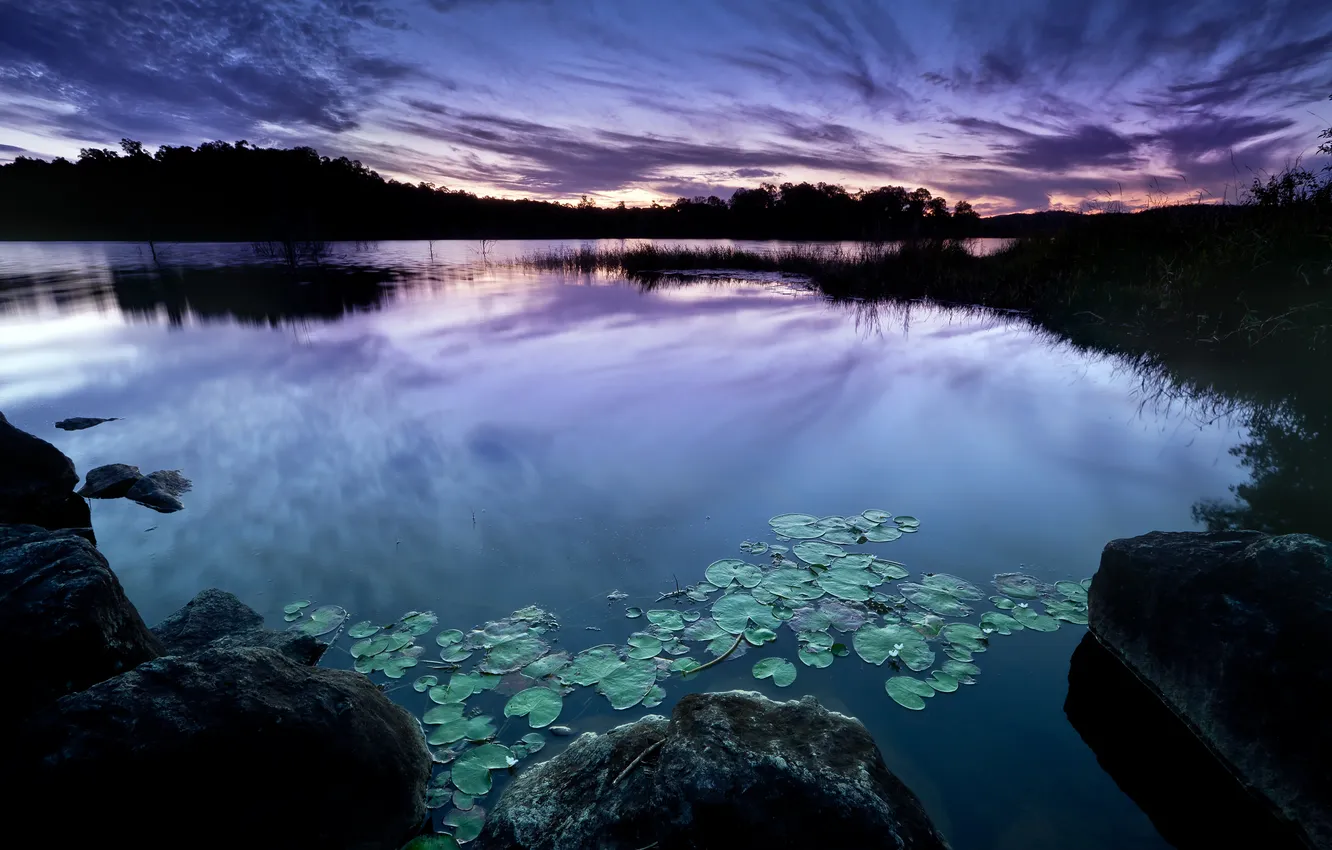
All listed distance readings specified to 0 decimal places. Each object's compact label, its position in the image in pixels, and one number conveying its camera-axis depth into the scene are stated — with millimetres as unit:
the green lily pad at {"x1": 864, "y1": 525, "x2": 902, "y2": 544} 4168
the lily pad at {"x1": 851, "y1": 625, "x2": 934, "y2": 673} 2969
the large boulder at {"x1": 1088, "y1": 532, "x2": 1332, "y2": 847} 2023
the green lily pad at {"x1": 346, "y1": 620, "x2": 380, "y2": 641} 3188
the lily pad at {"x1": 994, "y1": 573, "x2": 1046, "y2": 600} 3551
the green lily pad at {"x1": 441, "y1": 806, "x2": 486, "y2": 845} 2053
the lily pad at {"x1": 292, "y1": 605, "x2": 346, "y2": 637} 3244
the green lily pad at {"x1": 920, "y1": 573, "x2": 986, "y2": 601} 3523
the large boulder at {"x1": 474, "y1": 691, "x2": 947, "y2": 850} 1598
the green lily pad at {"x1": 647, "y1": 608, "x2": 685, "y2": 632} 3217
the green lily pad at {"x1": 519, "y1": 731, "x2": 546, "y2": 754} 2412
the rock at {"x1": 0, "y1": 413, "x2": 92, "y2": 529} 4219
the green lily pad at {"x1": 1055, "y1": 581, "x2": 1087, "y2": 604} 3502
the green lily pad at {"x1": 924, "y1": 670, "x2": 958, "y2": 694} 2791
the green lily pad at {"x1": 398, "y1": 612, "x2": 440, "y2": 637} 3232
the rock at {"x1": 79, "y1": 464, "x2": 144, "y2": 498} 5031
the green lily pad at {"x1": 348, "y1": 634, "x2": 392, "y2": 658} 3027
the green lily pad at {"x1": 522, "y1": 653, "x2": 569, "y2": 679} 2848
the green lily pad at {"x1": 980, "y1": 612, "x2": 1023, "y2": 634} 3215
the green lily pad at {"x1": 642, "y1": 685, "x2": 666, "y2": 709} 2686
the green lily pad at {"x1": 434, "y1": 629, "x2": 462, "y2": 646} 3090
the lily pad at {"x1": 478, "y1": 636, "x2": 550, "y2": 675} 2900
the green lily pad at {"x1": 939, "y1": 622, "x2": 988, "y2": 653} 3076
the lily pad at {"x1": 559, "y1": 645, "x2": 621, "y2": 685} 2814
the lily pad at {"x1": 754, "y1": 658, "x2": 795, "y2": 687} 2828
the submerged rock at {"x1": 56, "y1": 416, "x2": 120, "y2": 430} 6957
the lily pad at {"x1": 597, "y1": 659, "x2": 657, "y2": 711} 2691
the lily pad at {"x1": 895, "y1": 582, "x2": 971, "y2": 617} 3365
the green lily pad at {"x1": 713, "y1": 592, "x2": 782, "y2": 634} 3223
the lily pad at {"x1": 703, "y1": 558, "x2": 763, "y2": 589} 3633
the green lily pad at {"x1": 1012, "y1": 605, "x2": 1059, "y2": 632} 3252
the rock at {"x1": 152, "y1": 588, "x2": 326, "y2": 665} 2895
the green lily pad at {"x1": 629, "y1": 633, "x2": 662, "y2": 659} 3002
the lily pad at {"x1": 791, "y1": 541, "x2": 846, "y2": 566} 3859
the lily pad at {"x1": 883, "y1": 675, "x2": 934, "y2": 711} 2723
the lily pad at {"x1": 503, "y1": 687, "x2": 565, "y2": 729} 2557
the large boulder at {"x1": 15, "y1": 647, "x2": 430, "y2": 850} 1542
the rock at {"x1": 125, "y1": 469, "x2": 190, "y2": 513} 4848
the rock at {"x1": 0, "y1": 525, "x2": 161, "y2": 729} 1888
